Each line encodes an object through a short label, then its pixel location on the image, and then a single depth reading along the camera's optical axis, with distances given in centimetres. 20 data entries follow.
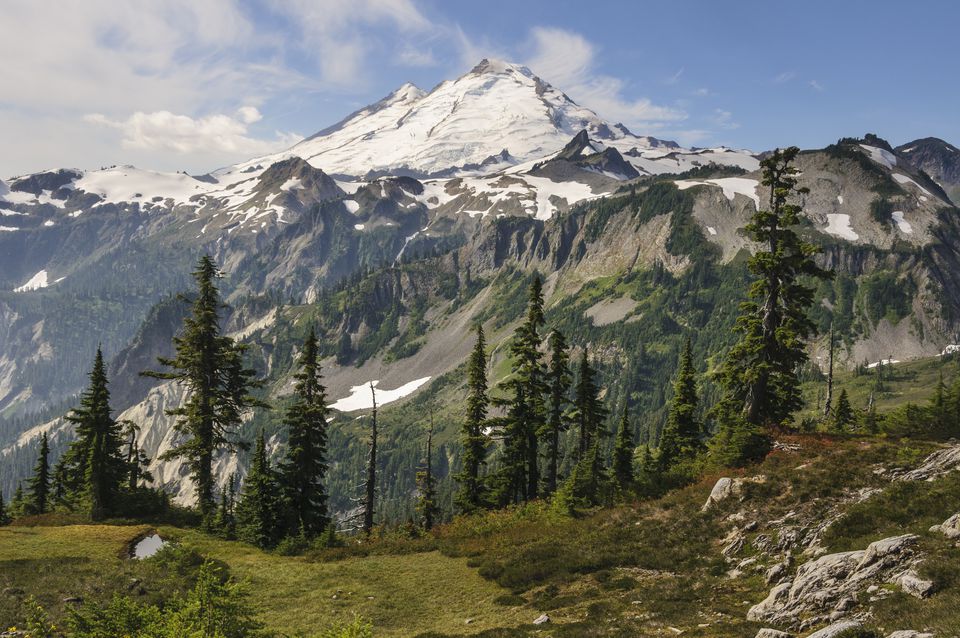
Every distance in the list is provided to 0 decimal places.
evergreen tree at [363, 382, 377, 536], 4472
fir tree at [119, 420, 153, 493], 5384
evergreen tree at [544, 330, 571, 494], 4841
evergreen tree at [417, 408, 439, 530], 5043
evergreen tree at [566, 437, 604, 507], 3794
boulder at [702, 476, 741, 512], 2883
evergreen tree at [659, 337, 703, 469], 5888
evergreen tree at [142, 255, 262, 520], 4334
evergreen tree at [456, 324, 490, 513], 5075
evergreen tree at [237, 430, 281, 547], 3888
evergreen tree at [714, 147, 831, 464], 3638
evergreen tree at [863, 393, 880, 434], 5069
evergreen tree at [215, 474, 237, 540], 3971
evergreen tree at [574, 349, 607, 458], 5689
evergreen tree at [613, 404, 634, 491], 6412
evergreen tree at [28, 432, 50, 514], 6849
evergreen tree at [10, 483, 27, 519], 6836
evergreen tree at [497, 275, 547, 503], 4794
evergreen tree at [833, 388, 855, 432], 6740
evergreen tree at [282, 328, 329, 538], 4372
